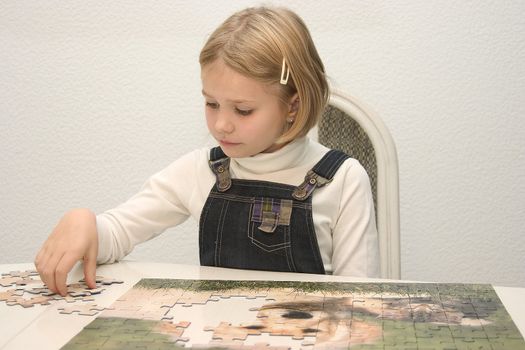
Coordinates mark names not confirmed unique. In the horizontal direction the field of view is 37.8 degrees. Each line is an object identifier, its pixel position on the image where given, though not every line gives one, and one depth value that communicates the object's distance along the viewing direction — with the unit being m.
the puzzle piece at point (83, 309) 1.02
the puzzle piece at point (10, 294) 1.11
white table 0.93
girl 1.33
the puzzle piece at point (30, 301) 1.08
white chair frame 1.71
